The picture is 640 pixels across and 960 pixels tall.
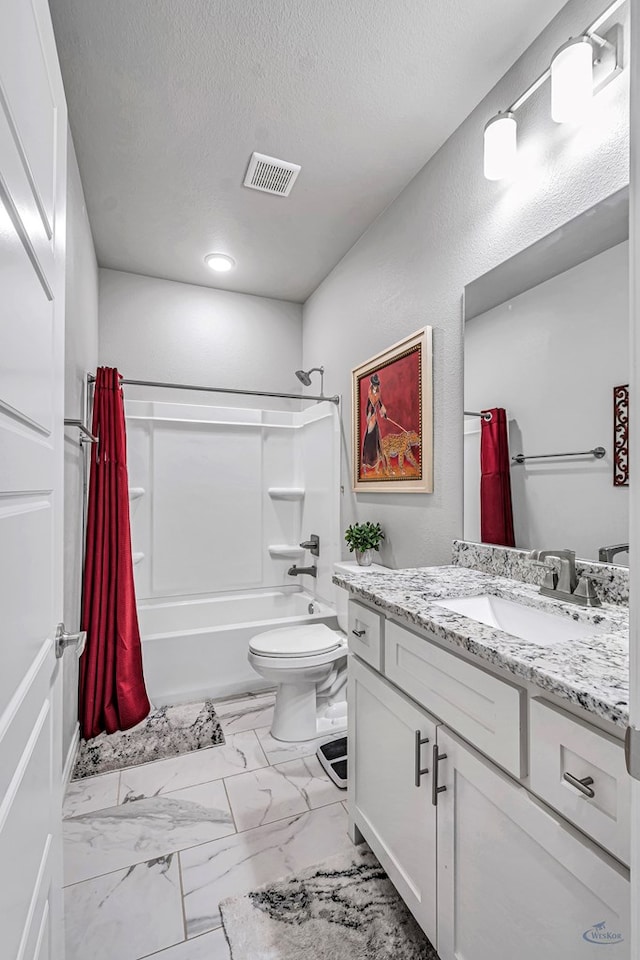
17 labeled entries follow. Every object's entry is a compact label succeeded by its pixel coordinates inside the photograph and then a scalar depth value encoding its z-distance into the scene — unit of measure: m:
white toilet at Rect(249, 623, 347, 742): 2.10
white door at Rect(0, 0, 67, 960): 0.57
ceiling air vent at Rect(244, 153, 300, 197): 2.00
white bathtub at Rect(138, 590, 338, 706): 2.49
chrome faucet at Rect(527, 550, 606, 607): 1.19
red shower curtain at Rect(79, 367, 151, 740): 2.25
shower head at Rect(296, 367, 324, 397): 2.98
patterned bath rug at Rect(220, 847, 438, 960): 1.17
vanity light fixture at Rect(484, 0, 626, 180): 1.19
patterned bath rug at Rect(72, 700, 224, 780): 2.00
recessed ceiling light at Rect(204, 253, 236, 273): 2.83
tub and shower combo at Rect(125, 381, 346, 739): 2.96
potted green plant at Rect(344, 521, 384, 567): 2.29
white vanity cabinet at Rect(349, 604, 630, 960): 0.68
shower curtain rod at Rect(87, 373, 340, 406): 2.52
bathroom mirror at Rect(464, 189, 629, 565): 1.21
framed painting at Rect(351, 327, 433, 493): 1.98
